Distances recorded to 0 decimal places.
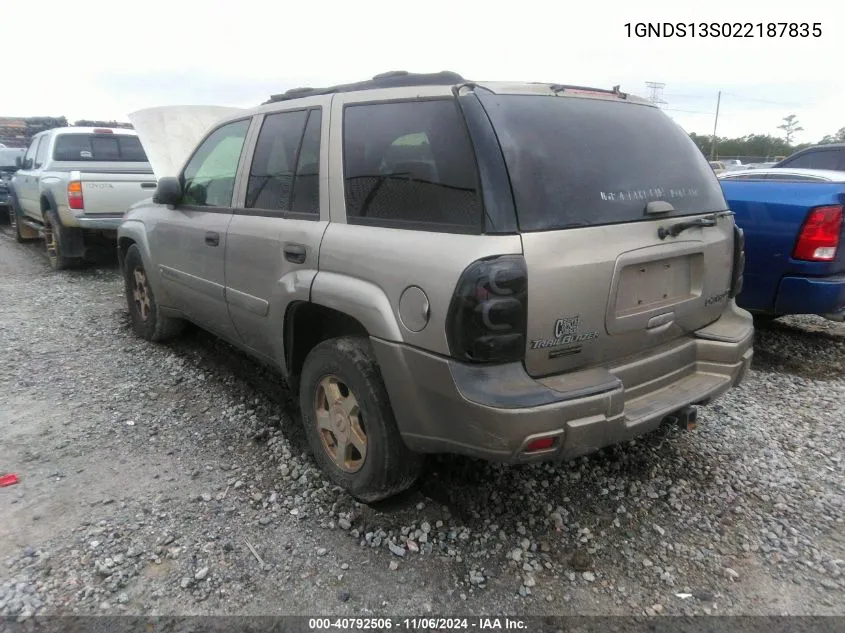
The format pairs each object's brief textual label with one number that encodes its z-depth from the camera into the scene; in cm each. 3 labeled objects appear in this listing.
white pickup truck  741
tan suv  218
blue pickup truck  404
